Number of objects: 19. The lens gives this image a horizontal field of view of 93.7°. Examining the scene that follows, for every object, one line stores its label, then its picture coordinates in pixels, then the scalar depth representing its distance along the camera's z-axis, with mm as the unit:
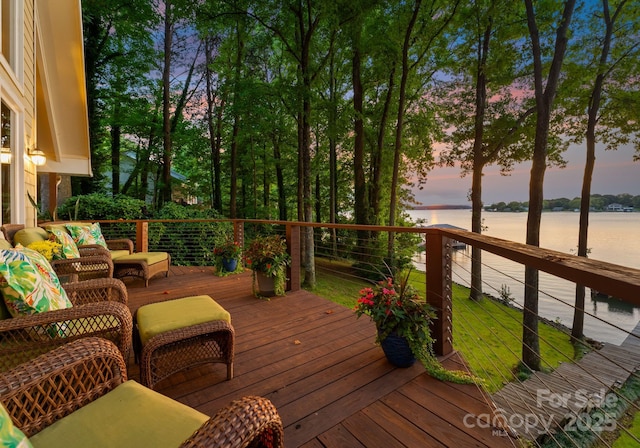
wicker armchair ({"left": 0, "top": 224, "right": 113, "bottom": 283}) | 3045
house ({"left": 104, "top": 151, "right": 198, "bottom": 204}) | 13359
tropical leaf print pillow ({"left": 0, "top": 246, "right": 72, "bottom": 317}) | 1564
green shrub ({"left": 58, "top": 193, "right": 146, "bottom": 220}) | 7188
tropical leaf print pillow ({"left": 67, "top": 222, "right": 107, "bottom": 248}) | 4221
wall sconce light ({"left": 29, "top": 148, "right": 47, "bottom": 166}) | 4500
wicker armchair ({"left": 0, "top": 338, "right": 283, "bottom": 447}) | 831
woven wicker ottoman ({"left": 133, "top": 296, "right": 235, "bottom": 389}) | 1865
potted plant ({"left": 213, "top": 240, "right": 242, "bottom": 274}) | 5285
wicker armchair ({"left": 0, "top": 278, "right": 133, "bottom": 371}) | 1433
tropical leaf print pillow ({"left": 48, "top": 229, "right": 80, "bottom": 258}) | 3330
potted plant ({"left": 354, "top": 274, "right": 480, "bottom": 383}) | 2175
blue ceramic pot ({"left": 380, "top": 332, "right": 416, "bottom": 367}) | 2217
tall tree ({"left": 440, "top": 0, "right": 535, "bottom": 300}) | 8278
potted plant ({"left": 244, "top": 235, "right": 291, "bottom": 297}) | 3886
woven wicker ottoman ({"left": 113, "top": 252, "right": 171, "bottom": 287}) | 4336
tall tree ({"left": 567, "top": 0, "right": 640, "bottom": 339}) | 8445
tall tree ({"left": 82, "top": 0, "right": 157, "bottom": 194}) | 10059
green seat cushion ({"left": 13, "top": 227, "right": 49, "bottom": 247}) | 2949
